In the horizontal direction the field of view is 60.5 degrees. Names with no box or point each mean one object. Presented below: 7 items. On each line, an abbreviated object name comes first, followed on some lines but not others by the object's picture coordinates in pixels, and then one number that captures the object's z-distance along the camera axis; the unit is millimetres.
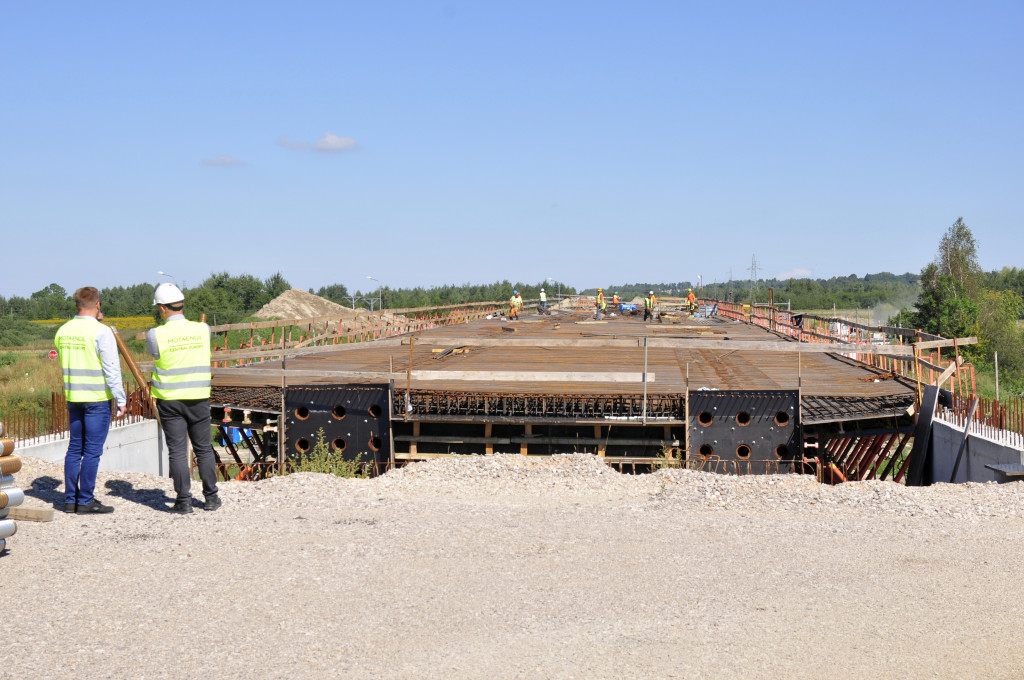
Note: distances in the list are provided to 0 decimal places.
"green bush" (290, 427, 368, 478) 11602
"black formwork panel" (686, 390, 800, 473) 14023
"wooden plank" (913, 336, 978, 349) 13680
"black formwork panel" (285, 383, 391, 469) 14531
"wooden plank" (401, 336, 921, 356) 12336
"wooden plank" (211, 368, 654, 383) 14195
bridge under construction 14016
